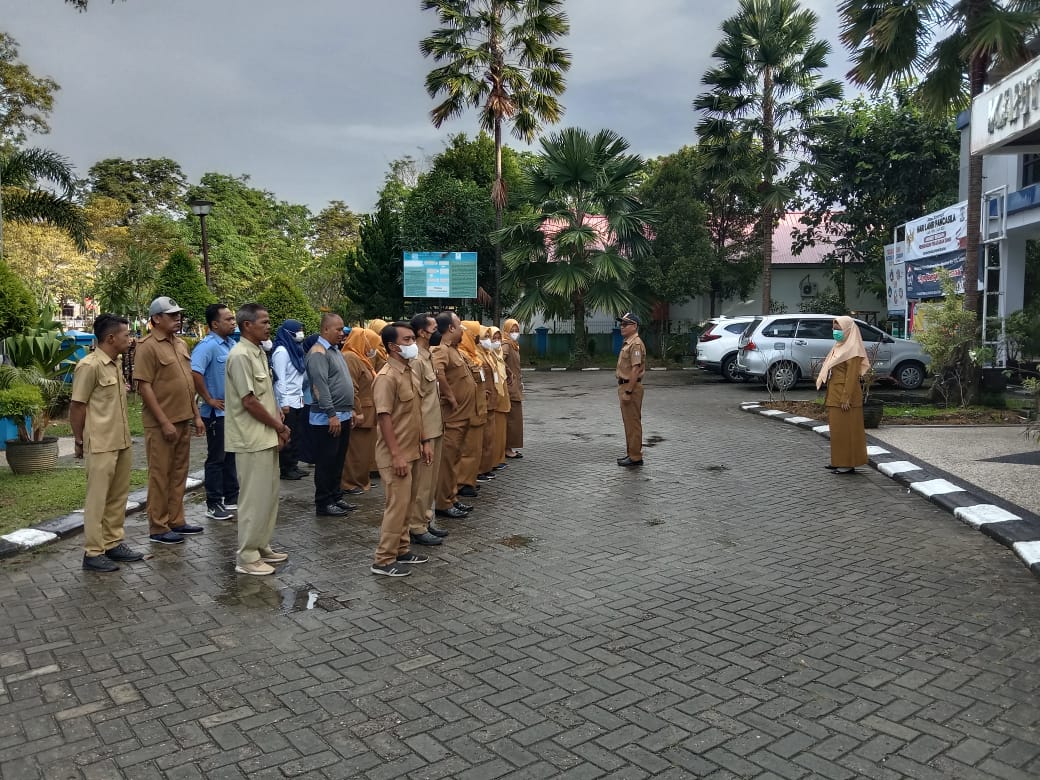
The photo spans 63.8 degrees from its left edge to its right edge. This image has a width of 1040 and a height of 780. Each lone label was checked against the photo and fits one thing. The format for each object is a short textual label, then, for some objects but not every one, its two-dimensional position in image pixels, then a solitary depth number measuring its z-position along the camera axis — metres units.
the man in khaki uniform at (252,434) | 5.71
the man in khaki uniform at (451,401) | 7.42
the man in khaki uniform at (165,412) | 6.45
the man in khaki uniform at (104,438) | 5.84
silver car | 18.41
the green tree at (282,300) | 17.09
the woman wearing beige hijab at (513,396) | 10.55
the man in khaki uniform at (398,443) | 5.73
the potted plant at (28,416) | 8.56
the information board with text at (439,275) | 27.45
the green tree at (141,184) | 41.44
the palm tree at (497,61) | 25.58
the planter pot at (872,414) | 12.35
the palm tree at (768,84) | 23.00
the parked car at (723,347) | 20.81
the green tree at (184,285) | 17.56
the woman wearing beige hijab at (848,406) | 9.22
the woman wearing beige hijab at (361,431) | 8.54
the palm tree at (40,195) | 18.38
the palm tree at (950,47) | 12.99
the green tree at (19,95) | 26.44
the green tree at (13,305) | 9.35
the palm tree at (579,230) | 24.61
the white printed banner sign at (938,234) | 17.44
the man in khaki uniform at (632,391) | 9.78
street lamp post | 19.73
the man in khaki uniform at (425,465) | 6.25
